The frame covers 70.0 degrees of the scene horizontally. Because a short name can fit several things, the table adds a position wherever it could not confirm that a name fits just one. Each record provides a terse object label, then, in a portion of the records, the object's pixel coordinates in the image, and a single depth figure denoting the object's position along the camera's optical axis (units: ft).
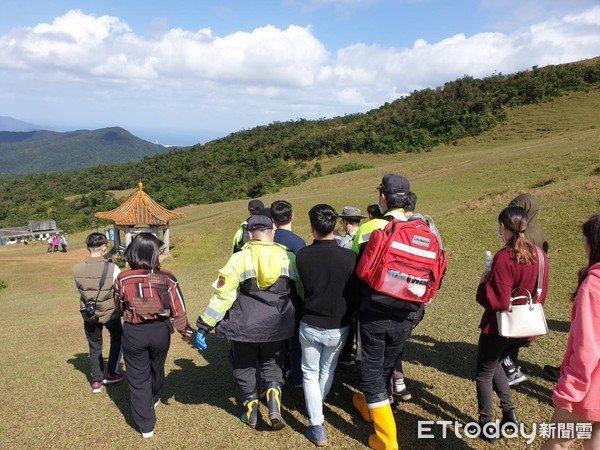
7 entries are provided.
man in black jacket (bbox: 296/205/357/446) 11.71
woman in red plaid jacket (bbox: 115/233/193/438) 12.42
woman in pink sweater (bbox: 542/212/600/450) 7.80
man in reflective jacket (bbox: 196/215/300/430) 12.28
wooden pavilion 64.34
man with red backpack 10.91
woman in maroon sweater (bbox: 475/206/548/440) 11.31
